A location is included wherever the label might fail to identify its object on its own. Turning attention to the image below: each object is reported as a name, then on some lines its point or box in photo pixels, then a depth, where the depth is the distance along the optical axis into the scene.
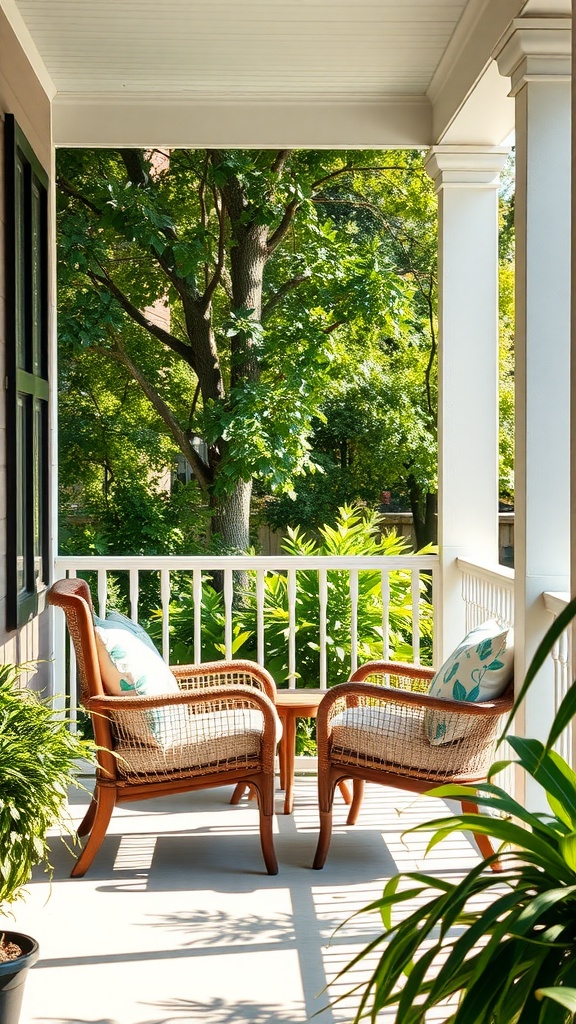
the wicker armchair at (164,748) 3.59
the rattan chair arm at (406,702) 3.47
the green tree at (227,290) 8.36
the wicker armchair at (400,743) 3.55
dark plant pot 2.27
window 3.63
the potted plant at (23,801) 2.29
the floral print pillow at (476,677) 3.54
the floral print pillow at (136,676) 3.61
